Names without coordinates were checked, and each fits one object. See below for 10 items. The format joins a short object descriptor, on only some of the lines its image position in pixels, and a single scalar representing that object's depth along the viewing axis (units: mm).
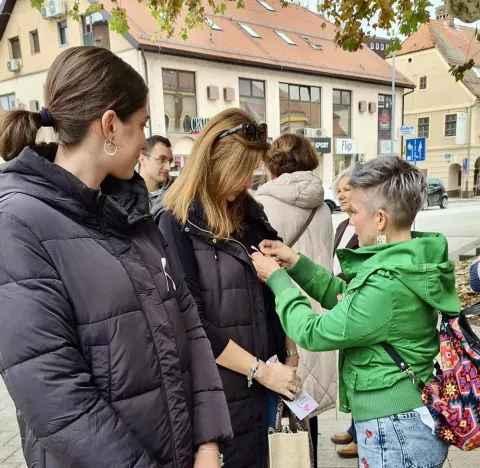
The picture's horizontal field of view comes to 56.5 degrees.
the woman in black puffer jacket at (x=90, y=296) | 977
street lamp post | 23919
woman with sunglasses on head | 1737
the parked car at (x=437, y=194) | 23209
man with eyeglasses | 4375
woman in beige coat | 2281
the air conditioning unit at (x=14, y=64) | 21125
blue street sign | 12039
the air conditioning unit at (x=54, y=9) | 18531
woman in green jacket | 1530
